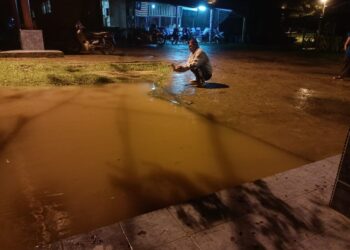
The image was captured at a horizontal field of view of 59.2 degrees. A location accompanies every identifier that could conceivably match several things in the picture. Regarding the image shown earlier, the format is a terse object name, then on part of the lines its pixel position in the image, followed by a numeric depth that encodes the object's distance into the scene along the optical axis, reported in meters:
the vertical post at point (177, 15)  27.30
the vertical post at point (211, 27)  25.12
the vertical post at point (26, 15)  13.61
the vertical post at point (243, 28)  27.69
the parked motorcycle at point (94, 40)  15.97
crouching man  8.48
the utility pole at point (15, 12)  14.31
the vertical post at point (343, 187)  2.82
